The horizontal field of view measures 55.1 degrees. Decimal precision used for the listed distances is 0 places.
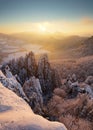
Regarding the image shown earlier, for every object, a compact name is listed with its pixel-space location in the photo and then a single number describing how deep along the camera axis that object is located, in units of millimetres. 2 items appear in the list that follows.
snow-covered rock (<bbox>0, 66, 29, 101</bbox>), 11407
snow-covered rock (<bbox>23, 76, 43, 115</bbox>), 17574
